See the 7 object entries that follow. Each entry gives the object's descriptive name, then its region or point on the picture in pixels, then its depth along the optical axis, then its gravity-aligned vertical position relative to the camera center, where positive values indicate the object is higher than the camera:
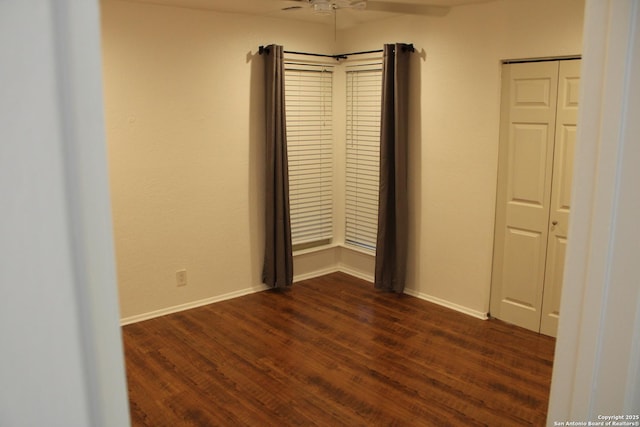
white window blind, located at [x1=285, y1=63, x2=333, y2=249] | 5.04 -0.21
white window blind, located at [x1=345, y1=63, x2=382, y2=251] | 5.05 -0.24
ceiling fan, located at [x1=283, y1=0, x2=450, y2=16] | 3.35 +0.90
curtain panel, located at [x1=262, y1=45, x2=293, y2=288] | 4.63 -0.51
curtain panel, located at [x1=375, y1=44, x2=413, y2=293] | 4.55 -0.41
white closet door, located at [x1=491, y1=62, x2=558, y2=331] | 3.81 -0.47
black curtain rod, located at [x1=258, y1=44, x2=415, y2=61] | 4.51 +0.75
